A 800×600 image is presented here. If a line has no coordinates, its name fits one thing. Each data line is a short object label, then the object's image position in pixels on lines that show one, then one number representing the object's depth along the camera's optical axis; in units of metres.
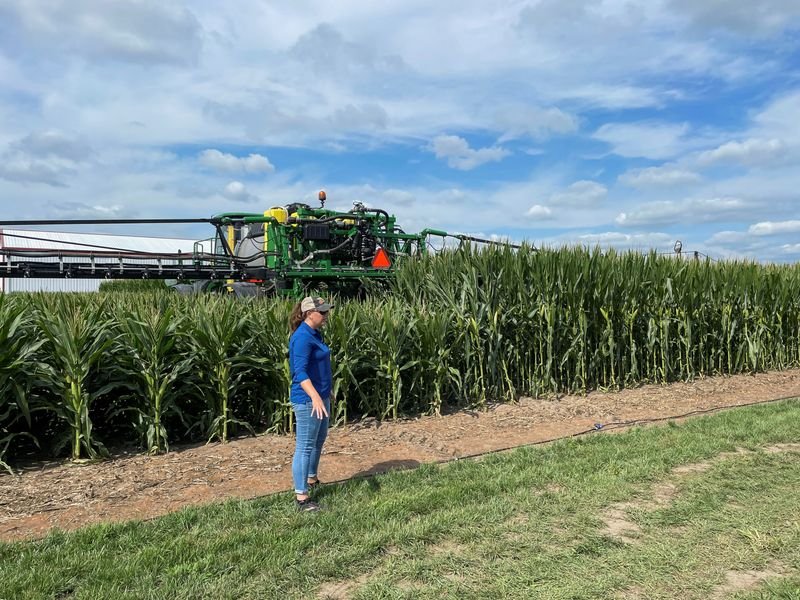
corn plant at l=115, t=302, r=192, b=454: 5.93
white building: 32.41
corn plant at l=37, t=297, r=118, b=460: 5.56
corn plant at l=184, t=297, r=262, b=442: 6.29
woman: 4.45
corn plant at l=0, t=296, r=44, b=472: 5.31
